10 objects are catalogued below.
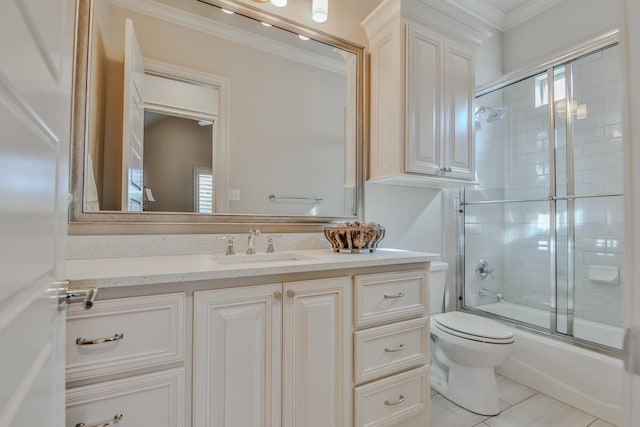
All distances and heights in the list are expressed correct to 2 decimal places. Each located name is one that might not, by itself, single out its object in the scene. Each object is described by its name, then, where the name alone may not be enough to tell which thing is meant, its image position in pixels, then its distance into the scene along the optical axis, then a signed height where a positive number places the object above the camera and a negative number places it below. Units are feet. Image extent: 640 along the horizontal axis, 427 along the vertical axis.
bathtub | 5.33 -2.95
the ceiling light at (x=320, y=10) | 5.54 +3.88
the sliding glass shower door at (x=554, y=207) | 7.08 +0.32
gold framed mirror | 4.18 +1.62
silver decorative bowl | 5.13 -0.31
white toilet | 5.31 -2.51
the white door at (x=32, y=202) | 1.11 +0.08
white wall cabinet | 5.68 +2.48
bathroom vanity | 2.81 -1.38
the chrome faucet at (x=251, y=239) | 4.85 -0.33
